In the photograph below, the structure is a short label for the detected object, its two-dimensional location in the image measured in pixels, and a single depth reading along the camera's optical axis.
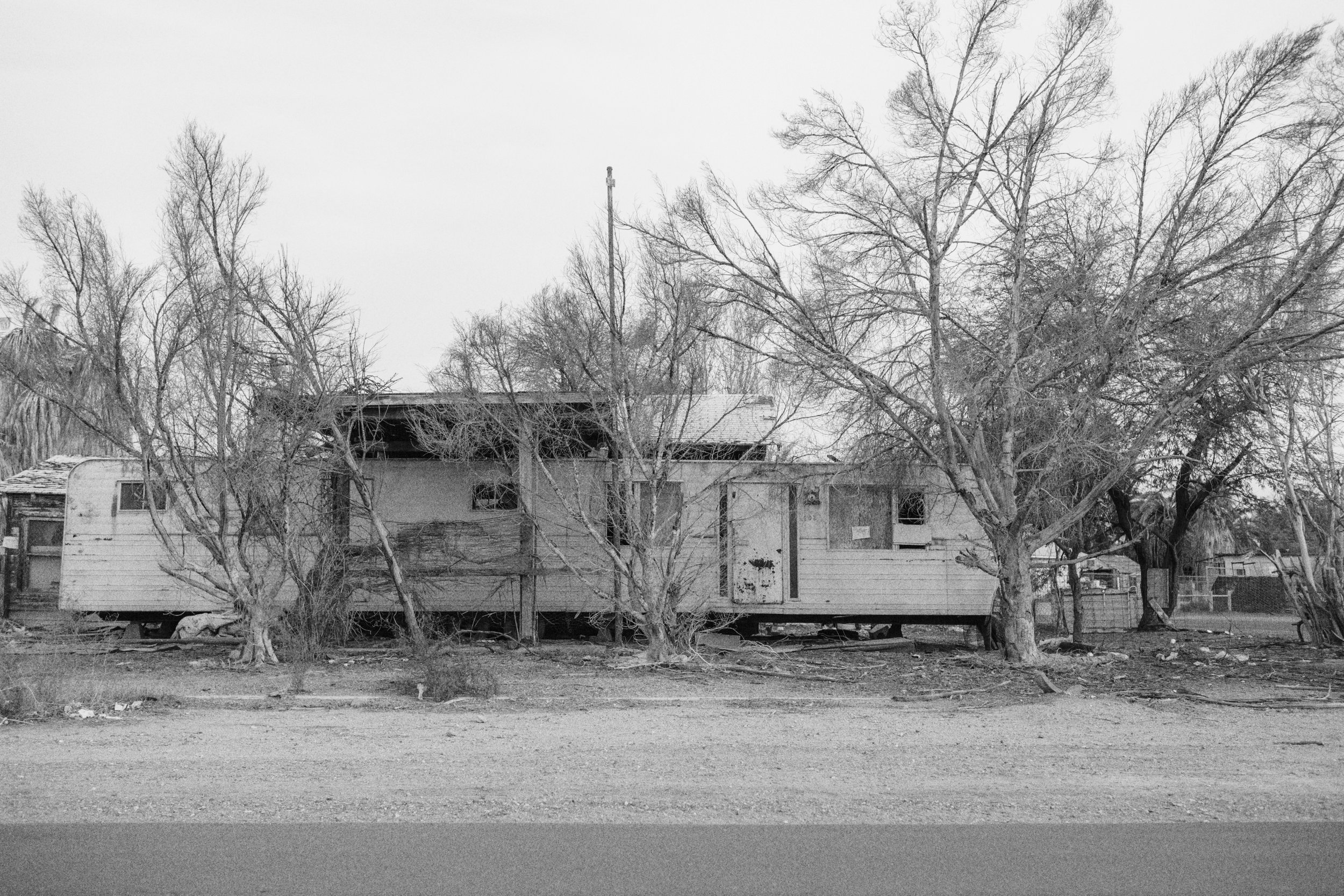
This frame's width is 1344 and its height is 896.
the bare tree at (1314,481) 14.94
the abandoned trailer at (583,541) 15.44
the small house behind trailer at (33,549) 20.81
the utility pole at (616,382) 13.28
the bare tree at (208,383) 12.67
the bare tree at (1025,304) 12.12
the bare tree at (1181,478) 16.62
